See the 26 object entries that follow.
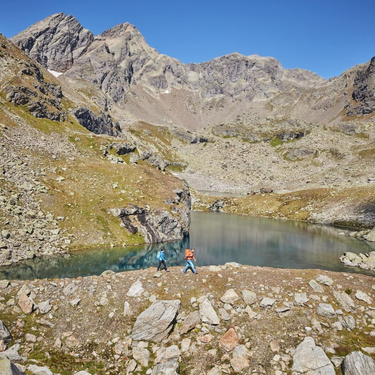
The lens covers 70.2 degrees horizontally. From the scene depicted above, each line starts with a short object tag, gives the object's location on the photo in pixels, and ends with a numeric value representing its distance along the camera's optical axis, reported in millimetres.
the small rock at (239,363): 18000
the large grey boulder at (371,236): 73238
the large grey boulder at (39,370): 15695
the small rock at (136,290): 24552
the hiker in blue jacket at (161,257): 29141
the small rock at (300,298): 24109
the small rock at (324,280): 26820
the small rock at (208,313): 22005
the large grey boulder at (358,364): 16661
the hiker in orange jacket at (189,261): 28259
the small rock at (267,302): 23594
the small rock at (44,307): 21781
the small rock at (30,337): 18984
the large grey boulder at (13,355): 16562
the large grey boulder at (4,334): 18094
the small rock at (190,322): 21250
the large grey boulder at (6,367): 11973
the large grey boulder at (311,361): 17550
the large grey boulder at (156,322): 20469
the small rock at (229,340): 19656
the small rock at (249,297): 23953
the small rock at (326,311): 22891
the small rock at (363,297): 24797
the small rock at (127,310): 22484
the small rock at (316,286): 25767
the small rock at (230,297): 23912
